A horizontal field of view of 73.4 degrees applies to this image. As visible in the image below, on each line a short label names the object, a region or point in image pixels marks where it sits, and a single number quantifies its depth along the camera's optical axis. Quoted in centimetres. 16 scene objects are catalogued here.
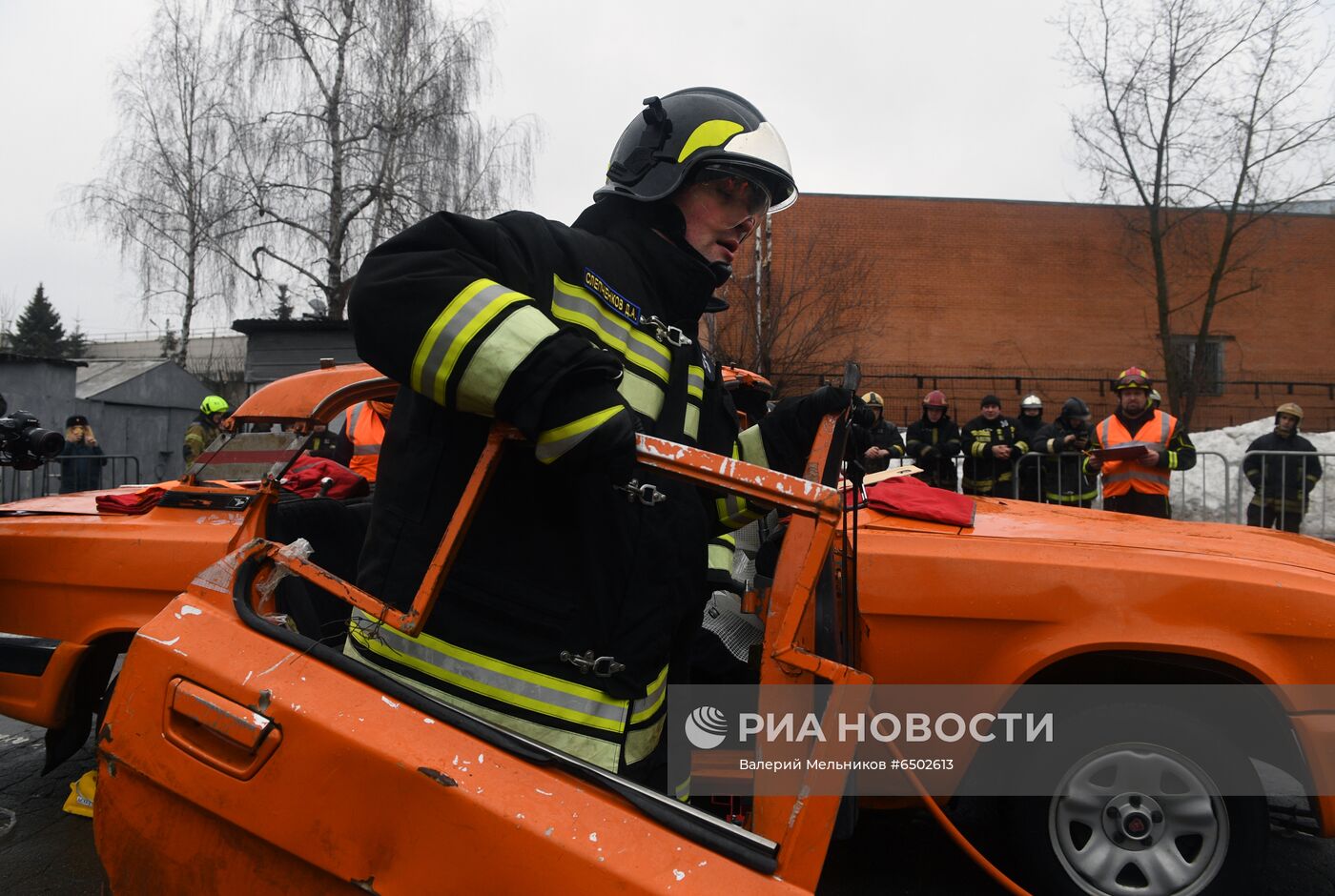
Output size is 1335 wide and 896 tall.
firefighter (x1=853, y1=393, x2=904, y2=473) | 758
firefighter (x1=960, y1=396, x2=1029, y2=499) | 824
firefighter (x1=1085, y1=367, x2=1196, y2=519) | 664
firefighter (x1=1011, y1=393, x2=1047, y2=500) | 816
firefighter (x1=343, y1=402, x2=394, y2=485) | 492
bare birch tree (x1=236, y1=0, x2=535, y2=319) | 1767
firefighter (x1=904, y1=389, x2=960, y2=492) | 875
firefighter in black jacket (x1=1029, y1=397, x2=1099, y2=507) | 779
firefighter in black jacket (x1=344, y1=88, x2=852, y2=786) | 145
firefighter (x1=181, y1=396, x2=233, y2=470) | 859
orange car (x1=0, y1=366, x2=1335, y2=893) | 144
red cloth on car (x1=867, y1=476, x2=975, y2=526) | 304
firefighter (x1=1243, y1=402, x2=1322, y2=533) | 798
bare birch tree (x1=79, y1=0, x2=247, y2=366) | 1836
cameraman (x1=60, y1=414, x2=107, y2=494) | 1006
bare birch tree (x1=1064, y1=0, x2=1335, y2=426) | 1534
